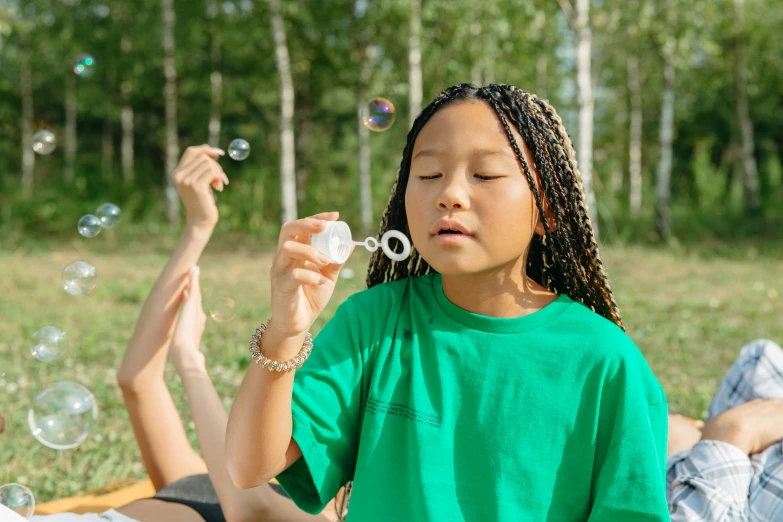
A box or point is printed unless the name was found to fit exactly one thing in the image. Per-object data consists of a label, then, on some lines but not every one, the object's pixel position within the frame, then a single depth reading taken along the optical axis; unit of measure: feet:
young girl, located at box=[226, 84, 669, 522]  4.45
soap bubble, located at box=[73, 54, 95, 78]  11.59
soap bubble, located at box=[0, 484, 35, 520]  6.39
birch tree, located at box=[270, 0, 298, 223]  37.45
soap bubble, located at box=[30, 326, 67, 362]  8.58
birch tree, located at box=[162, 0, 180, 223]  40.91
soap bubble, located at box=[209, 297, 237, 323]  7.99
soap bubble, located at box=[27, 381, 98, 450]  7.30
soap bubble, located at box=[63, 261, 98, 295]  9.10
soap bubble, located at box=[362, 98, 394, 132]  8.51
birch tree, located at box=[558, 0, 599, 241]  31.24
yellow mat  8.73
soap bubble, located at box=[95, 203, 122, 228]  10.07
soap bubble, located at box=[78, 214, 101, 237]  9.91
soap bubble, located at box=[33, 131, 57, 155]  10.69
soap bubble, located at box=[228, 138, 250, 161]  9.56
